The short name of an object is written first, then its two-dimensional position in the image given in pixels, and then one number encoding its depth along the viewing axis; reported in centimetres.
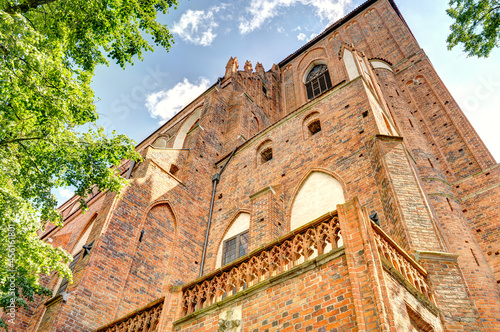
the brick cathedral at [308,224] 575
